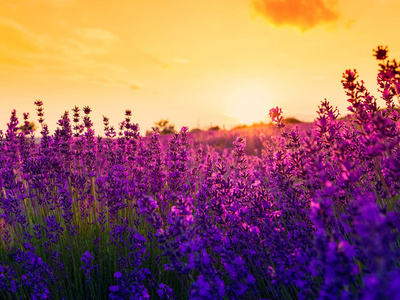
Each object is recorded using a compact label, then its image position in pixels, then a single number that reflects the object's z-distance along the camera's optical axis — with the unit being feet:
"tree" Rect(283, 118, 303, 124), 144.38
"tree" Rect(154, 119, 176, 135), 120.66
